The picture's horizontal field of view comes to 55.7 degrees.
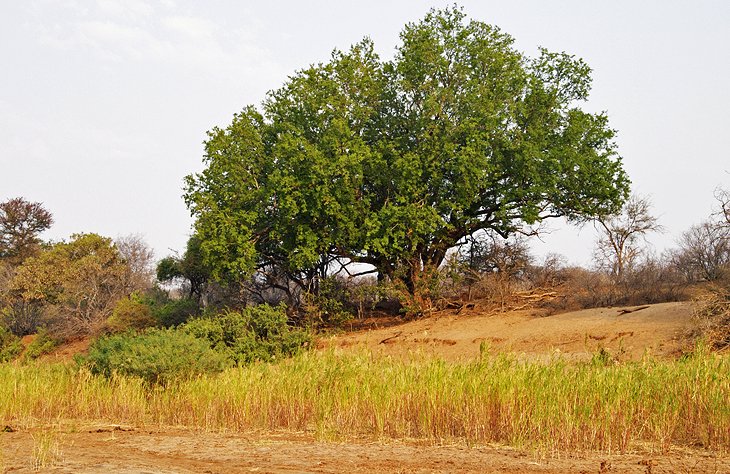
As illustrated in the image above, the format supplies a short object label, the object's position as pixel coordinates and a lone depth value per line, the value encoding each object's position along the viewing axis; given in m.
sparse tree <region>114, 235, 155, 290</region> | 36.62
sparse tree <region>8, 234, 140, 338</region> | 29.61
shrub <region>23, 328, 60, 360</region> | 28.61
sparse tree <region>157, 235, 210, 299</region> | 28.77
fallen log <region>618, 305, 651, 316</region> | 19.44
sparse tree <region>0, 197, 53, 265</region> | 41.85
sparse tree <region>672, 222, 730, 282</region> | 24.92
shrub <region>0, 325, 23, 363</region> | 28.86
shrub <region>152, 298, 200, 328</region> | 28.67
